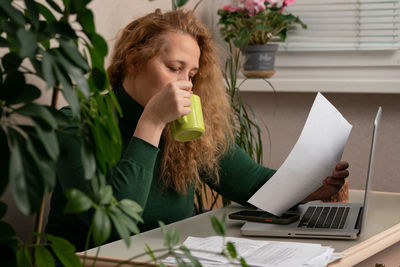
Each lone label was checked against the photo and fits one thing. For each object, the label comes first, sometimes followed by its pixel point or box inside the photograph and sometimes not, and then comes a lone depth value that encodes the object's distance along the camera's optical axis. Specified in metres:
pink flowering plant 3.00
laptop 1.86
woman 1.93
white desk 1.74
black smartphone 1.98
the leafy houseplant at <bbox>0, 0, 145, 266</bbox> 0.95
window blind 3.06
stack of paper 1.62
